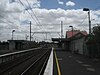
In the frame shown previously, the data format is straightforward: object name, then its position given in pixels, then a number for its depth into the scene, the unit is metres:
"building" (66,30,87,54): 20.15
